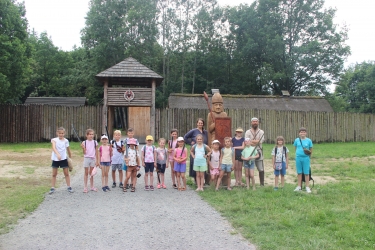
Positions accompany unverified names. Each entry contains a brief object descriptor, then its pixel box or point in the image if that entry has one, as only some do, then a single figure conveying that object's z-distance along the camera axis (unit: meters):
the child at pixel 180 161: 9.51
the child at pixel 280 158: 9.37
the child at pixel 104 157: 9.35
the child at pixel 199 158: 9.36
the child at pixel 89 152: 9.37
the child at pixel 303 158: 9.05
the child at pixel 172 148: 9.80
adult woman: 9.95
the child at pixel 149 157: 9.58
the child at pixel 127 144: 9.52
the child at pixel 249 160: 9.36
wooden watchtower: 21.14
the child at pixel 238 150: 9.70
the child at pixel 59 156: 9.03
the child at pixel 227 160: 9.36
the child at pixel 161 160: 9.74
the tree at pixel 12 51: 20.97
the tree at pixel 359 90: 40.62
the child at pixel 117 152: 9.65
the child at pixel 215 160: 9.42
